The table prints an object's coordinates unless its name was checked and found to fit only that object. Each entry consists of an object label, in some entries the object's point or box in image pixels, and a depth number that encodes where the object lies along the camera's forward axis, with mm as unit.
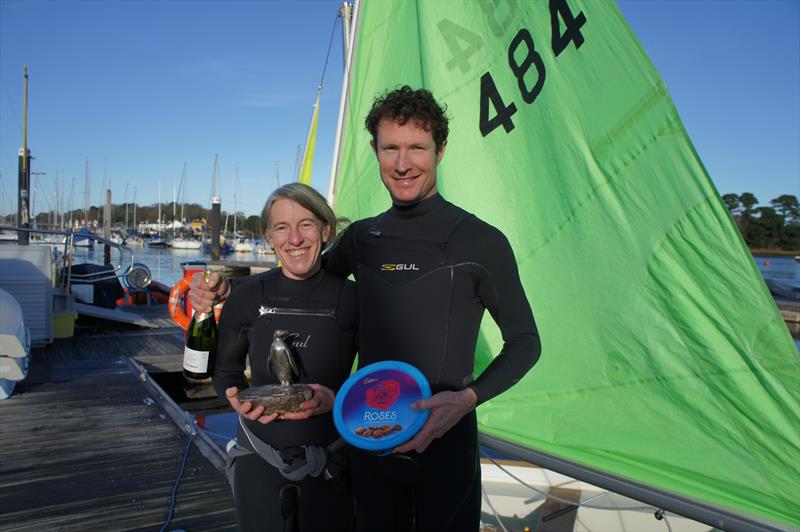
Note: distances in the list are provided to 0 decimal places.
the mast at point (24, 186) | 18688
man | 1786
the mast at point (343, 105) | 3513
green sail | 2256
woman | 1903
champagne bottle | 1981
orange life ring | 3348
